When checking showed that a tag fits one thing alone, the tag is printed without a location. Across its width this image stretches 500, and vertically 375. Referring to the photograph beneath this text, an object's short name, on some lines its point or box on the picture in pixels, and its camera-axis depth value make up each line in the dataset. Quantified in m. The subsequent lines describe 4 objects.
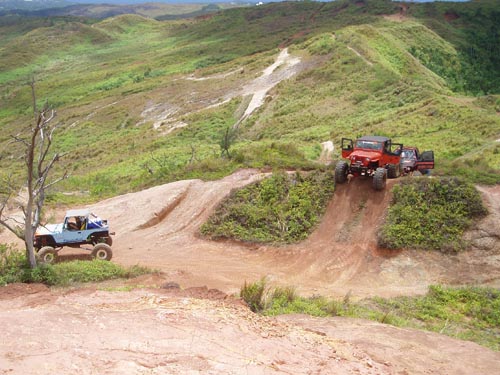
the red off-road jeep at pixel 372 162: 19.26
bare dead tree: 12.32
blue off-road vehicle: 16.69
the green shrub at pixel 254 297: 12.79
